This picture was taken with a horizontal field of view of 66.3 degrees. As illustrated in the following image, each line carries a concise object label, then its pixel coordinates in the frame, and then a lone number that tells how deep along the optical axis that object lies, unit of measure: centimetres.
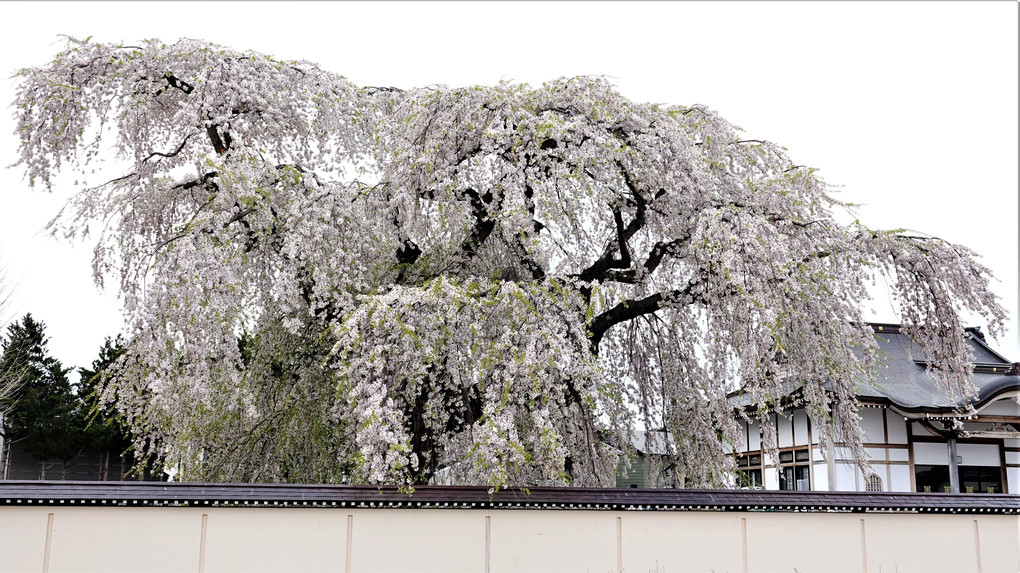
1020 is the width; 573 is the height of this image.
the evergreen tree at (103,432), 2402
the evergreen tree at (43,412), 2327
